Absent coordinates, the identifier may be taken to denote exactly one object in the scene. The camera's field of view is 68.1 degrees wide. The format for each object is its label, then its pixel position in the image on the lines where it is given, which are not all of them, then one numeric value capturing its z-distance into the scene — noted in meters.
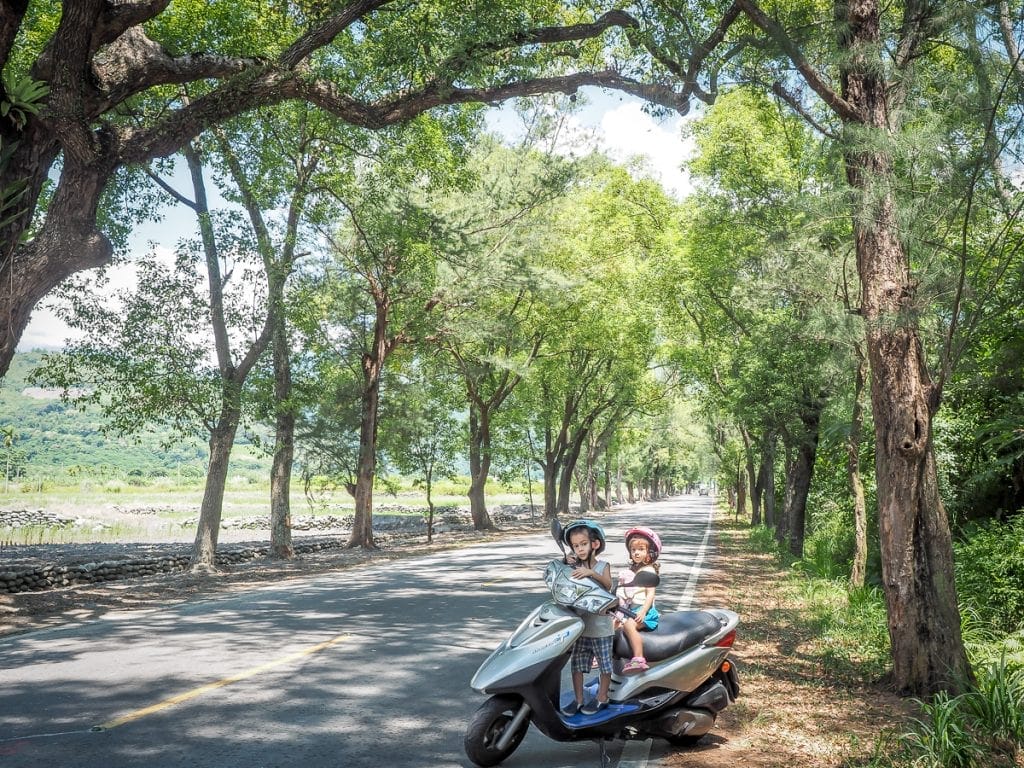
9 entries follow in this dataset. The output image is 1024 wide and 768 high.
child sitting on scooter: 5.06
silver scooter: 4.54
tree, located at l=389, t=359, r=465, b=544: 29.05
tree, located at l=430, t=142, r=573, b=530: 24.33
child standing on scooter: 4.77
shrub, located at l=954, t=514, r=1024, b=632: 8.54
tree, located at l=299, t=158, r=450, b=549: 20.86
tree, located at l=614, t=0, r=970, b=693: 6.40
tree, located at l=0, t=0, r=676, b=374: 8.61
